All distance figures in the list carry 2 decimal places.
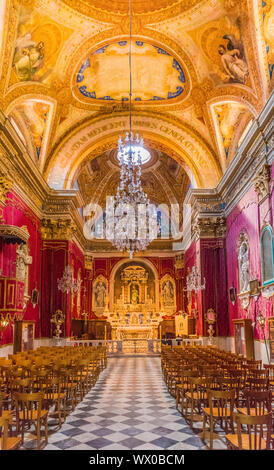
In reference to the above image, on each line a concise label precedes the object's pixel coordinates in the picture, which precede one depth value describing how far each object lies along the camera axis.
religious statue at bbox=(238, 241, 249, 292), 14.42
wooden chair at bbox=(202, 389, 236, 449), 5.00
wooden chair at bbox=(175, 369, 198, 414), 7.03
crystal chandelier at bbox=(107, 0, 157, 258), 12.90
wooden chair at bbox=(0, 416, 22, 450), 3.77
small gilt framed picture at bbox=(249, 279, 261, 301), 12.50
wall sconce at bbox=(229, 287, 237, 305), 16.19
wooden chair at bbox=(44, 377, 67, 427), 6.38
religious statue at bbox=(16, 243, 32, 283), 13.26
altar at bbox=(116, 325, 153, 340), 22.45
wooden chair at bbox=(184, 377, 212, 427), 6.18
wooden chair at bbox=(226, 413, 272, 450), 3.64
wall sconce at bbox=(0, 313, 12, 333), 11.50
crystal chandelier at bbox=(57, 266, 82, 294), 17.41
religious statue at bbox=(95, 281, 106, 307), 27.31
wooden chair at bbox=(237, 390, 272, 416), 4.73
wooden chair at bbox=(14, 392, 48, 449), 5.02
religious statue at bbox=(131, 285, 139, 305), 27.36
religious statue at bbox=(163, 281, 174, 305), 27.18
